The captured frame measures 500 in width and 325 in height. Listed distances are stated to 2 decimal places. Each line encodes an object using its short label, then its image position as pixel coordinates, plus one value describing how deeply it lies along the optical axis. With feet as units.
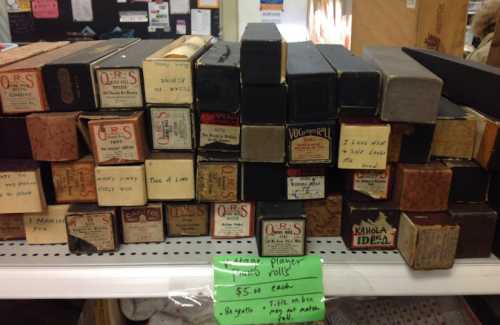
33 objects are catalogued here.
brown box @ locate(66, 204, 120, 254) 2.03
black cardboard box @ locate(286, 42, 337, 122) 1.82
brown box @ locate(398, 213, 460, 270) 1.87
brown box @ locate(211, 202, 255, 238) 2.11
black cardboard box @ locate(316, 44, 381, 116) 1.86
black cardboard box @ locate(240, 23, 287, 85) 1.75
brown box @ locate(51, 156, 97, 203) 2.00
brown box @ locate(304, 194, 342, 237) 2.12
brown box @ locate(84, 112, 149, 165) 1.89
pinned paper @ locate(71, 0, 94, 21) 7.45
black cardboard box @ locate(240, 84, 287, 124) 1.84
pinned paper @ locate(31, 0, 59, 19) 7.43
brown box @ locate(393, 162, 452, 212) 1.94
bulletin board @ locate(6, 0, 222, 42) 7.46
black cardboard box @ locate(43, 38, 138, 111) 1.89
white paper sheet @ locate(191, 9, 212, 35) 7.59
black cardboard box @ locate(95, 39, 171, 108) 1.90
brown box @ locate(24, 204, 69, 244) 2.09
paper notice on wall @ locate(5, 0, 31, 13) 7.48
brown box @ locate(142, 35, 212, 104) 1.87
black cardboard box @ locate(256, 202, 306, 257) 1.97
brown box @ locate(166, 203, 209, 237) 2.13
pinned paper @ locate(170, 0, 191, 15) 7.50
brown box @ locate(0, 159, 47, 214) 2.00
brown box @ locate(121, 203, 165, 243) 2.09
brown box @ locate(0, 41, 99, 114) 1.90
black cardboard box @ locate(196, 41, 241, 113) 1.84
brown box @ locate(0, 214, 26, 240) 2.15
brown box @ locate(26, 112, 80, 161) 1.90
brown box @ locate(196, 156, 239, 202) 1.99
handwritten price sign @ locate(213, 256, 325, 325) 1.94
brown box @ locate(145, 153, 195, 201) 2.00
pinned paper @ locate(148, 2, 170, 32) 7.50
